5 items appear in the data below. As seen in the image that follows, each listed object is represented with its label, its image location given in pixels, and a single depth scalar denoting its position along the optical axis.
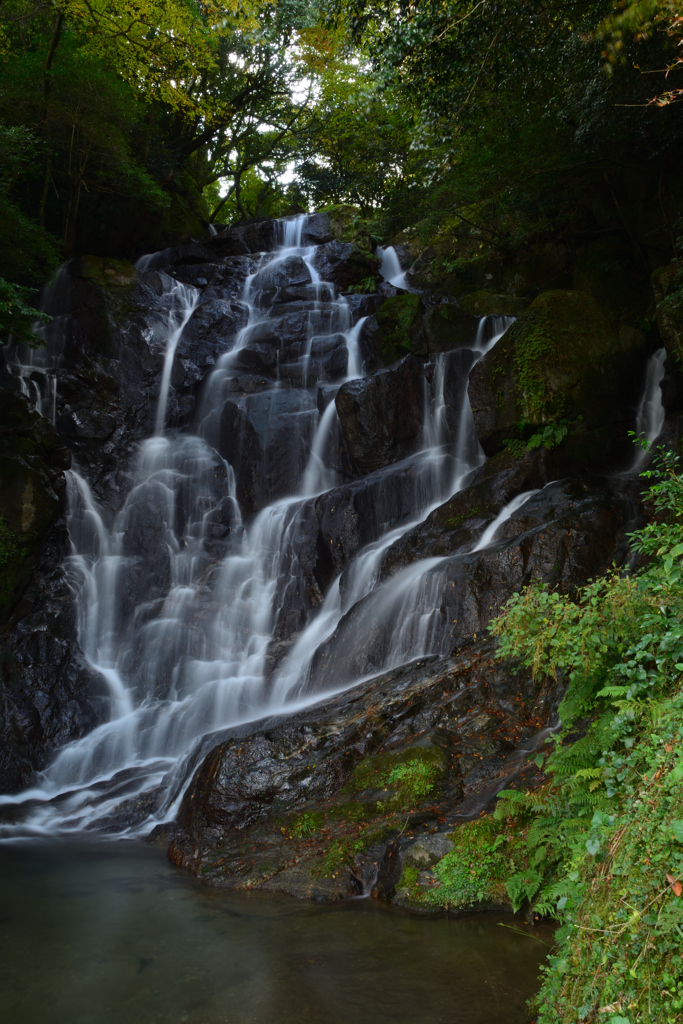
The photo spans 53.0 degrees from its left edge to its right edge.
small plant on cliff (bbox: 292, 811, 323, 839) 6.74
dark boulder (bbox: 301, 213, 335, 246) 23.81
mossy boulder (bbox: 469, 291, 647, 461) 11.77
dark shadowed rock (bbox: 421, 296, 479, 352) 16.12
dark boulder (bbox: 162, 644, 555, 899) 6.21
